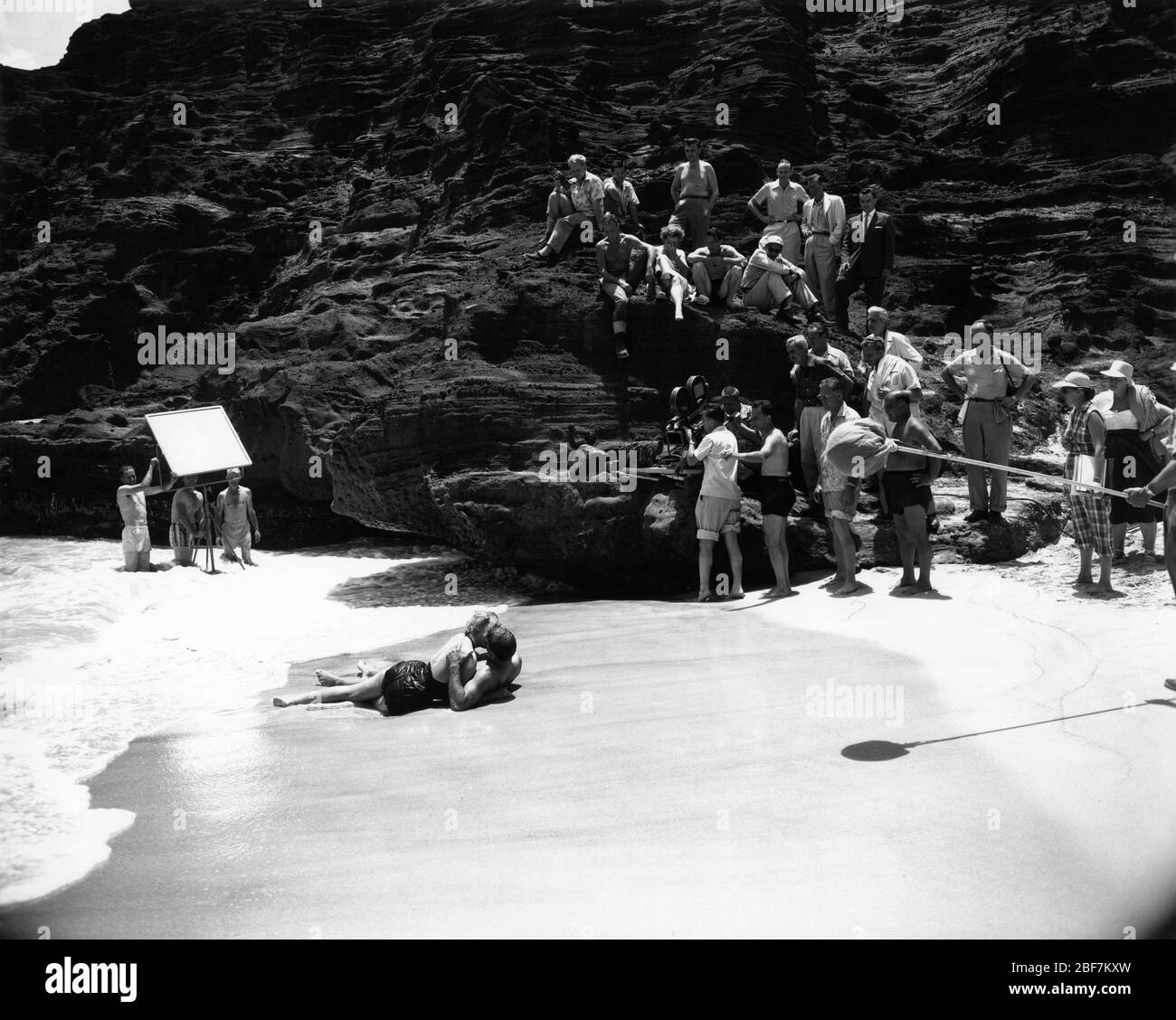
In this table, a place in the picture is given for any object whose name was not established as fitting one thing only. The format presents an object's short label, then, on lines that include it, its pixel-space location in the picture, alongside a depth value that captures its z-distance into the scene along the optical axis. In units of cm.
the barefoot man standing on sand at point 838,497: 842
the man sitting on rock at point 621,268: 1060
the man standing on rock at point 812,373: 918
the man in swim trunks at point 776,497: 896
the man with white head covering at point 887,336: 888
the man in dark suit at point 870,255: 1070
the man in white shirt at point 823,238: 1117
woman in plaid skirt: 755
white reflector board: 1255
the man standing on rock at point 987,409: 901
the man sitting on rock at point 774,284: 1077
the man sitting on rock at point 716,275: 1080
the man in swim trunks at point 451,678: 662
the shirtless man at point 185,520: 1337
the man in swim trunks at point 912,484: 796
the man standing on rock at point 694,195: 1193
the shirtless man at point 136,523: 1304
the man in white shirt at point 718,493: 909
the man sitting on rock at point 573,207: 1169
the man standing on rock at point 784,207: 1155
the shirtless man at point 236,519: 1378
